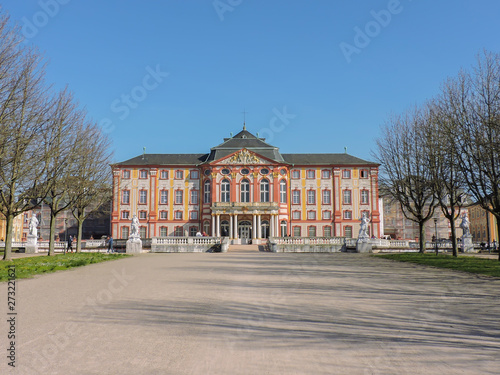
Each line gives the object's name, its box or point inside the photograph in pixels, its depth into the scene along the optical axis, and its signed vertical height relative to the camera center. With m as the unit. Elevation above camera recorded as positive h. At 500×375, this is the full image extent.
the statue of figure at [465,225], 41.22 +0.64
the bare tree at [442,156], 23.78 +4.52
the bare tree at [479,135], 21.69 +5.01
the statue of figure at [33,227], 38.47 +0.53
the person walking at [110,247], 41.31 -1.37
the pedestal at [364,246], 41.19 -1.34
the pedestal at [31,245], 38.22 -1.06
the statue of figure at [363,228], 40.03 +0.39
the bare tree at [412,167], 31.57 +5.15
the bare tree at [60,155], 25.34 +4.89
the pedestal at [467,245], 40.91 -1.27
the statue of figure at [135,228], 40.28 +0.46
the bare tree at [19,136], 18.55 +4.61
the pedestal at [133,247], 40.69 -1.33
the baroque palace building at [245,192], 68.00 +6.57
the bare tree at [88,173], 31.43 +4.78
